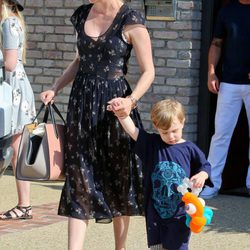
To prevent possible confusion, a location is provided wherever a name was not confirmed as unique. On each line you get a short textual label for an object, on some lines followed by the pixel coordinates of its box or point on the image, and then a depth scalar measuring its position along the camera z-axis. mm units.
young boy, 5374
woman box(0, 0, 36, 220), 7339
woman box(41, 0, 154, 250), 5701
